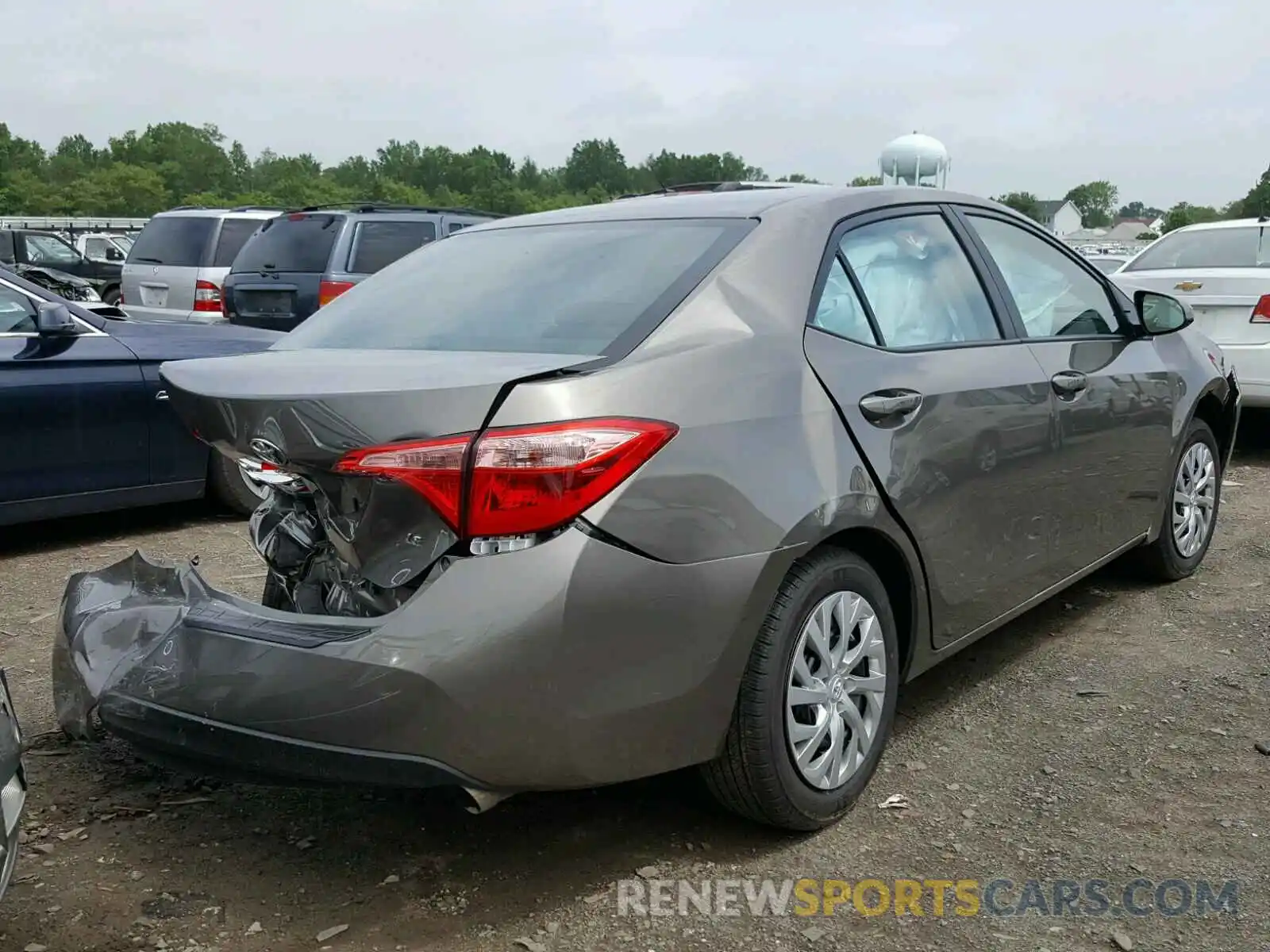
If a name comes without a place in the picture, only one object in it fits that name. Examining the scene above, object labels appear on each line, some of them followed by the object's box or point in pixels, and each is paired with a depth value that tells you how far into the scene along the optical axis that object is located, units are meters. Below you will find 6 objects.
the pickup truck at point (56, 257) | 19.72
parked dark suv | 10.23
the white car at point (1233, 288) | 7.74
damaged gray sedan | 2.41
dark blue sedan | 5.53
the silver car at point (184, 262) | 11.96
